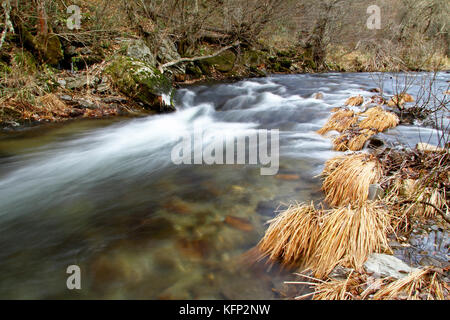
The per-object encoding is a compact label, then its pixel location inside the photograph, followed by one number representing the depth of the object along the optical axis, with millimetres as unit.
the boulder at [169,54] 10789
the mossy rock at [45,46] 6652
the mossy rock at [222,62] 13059
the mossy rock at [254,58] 14632
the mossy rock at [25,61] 6175
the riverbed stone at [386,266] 1775
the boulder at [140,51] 8847
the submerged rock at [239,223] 2695
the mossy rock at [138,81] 7312
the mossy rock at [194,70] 11930
